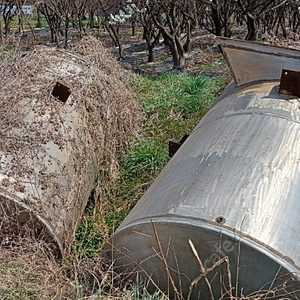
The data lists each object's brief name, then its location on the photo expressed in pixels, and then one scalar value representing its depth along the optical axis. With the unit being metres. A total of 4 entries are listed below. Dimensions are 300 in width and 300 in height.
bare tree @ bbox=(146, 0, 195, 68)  10.30
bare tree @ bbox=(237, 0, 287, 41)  8.99
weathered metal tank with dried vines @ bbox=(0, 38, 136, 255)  3.23
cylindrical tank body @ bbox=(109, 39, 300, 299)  2.38
